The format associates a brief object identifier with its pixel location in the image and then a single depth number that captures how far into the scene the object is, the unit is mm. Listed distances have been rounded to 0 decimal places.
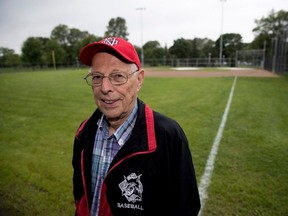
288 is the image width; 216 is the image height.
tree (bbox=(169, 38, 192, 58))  75000
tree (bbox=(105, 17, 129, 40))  98294
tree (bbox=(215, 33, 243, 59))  86819
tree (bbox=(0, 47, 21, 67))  80188
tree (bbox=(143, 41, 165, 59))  73431
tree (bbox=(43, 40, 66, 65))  66875
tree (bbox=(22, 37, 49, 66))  64375
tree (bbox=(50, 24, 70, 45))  98219
